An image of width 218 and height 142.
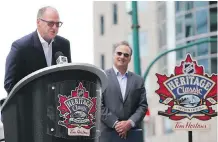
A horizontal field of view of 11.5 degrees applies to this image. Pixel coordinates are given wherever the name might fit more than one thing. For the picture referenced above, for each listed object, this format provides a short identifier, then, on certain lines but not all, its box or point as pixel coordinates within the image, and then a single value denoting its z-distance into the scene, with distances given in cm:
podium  425
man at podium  433
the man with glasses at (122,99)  638
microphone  430
